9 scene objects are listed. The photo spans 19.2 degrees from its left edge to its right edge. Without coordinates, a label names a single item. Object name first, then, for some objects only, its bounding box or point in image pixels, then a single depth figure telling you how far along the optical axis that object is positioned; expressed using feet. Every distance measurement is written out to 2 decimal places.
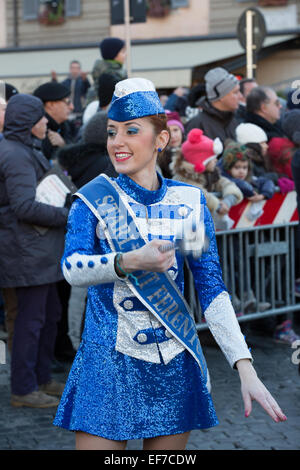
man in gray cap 25.96
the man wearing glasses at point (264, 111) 27.81
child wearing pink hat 22.20
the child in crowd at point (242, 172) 23.52
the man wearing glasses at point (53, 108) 23.56
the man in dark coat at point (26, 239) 17.98
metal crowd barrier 23.30
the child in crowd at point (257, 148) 25.43
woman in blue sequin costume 9.22
